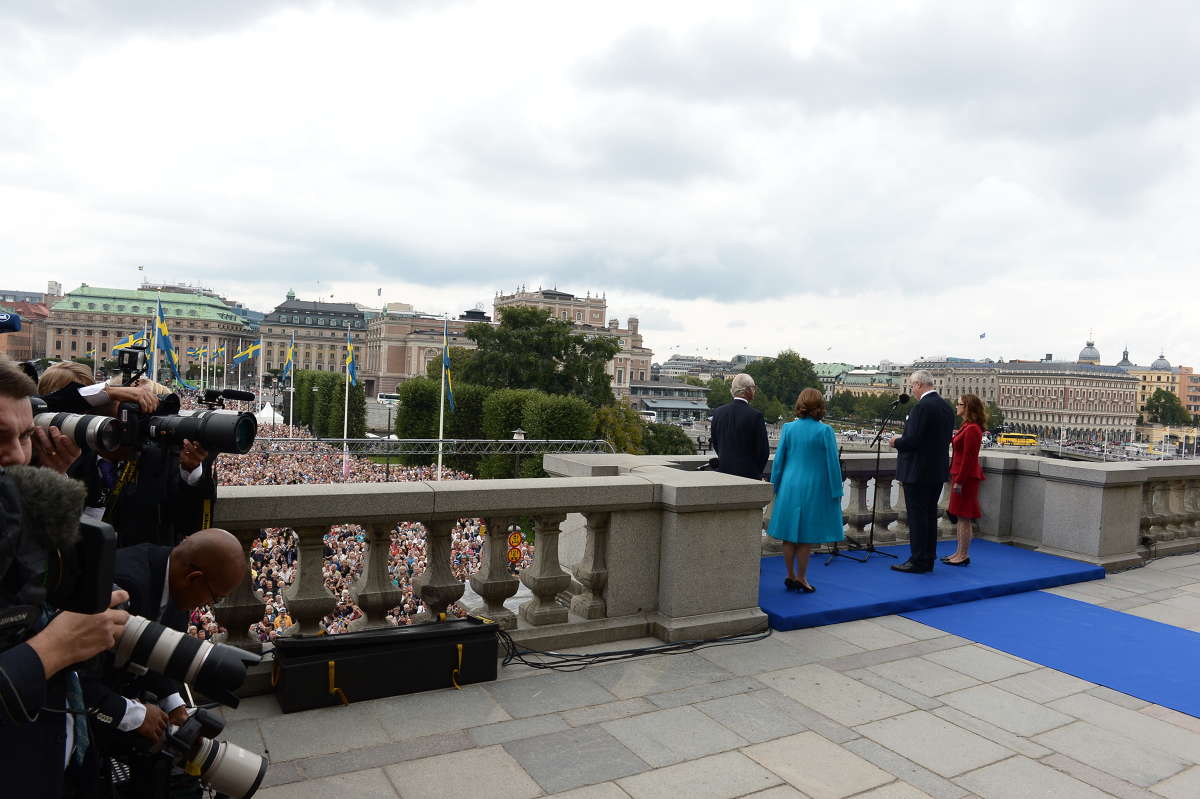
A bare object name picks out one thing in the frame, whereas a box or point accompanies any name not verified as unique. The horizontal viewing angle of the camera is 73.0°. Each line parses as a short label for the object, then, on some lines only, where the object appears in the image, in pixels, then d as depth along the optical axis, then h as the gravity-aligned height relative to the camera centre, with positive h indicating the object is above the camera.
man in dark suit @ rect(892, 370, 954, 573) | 6.93 -0.72
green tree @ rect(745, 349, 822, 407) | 135.12 -0.68
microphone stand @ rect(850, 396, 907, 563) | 7.56 -1.59
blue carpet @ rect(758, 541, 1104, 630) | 5.71 -1.65
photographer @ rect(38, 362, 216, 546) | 2.81 -0.49
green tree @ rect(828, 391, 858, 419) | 147.38 -5.80
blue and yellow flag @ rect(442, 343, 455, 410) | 32.80 -0.30
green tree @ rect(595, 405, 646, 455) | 51.03 -4.16
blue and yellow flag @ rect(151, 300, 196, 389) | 30.01 +0.14
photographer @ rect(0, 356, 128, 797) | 1.70 -0.72
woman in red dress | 7.38 -0.84
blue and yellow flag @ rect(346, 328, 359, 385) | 39.95 -0.70
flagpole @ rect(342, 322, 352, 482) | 37.79 -5.65
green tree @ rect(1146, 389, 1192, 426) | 141.62 -3.32
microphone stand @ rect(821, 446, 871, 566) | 7.30 -1.64
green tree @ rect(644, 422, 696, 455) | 61.62 -5.74
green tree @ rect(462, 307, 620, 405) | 64.31 +0.13
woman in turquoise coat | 6.04 -0.89
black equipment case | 3.77 -1.51
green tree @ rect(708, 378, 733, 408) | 148.20 -4.42
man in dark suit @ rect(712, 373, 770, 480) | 6.40 -0.53
